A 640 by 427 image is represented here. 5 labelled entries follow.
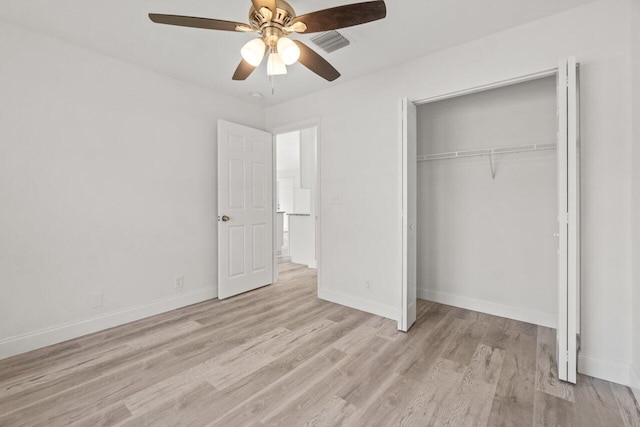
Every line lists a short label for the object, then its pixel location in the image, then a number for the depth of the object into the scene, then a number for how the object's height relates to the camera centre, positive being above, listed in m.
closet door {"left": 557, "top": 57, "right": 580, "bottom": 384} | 1.88 -0.06
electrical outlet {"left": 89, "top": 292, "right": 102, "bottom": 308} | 2.71 -0.82
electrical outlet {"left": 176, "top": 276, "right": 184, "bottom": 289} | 3.34 -0.81
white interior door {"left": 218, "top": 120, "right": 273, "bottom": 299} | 3.59 +0.04
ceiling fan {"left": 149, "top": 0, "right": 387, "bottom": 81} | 1.57 +1.10
